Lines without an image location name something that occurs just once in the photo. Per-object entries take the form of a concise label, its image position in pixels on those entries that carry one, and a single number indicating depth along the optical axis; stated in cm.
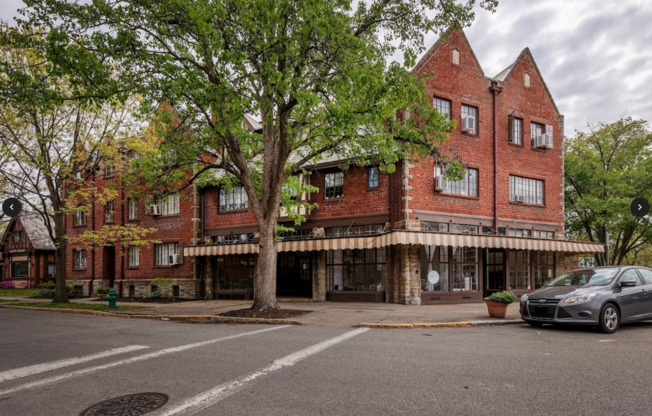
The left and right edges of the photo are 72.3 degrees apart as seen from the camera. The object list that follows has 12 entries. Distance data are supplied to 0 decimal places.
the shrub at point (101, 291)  2656
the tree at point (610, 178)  2612
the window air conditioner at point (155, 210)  2558
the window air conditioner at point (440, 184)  1858
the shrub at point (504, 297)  1224
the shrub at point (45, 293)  2589
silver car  966
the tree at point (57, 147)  1847
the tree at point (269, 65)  1105
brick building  1812
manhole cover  477
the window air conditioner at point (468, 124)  1962
